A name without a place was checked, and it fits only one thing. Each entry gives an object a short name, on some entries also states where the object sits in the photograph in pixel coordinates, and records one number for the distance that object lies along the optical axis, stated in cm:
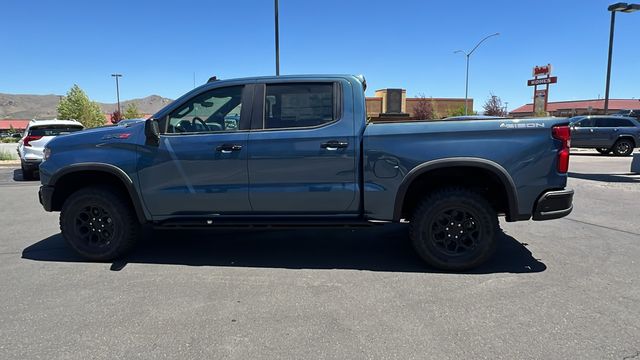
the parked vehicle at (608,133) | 1902
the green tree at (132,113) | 8379
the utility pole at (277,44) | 1501
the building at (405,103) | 5471
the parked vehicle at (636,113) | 4616
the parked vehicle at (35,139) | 1209
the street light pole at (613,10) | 2236
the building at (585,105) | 8010
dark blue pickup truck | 415
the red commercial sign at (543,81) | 5772
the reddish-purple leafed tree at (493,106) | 5119
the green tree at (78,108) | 6812
